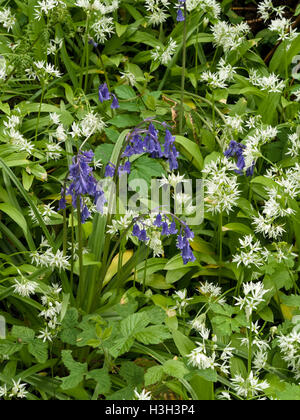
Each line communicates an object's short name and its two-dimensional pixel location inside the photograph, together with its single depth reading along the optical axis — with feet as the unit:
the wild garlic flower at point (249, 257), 11.10
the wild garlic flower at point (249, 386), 9.23
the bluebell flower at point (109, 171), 10.06
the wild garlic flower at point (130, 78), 15.07
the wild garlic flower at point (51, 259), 10.99
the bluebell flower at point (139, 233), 9.95
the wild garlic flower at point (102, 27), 15.48
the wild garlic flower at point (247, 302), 9.61
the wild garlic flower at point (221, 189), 11.41
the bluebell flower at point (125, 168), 10.02
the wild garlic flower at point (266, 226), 11.53
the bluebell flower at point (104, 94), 11.20
